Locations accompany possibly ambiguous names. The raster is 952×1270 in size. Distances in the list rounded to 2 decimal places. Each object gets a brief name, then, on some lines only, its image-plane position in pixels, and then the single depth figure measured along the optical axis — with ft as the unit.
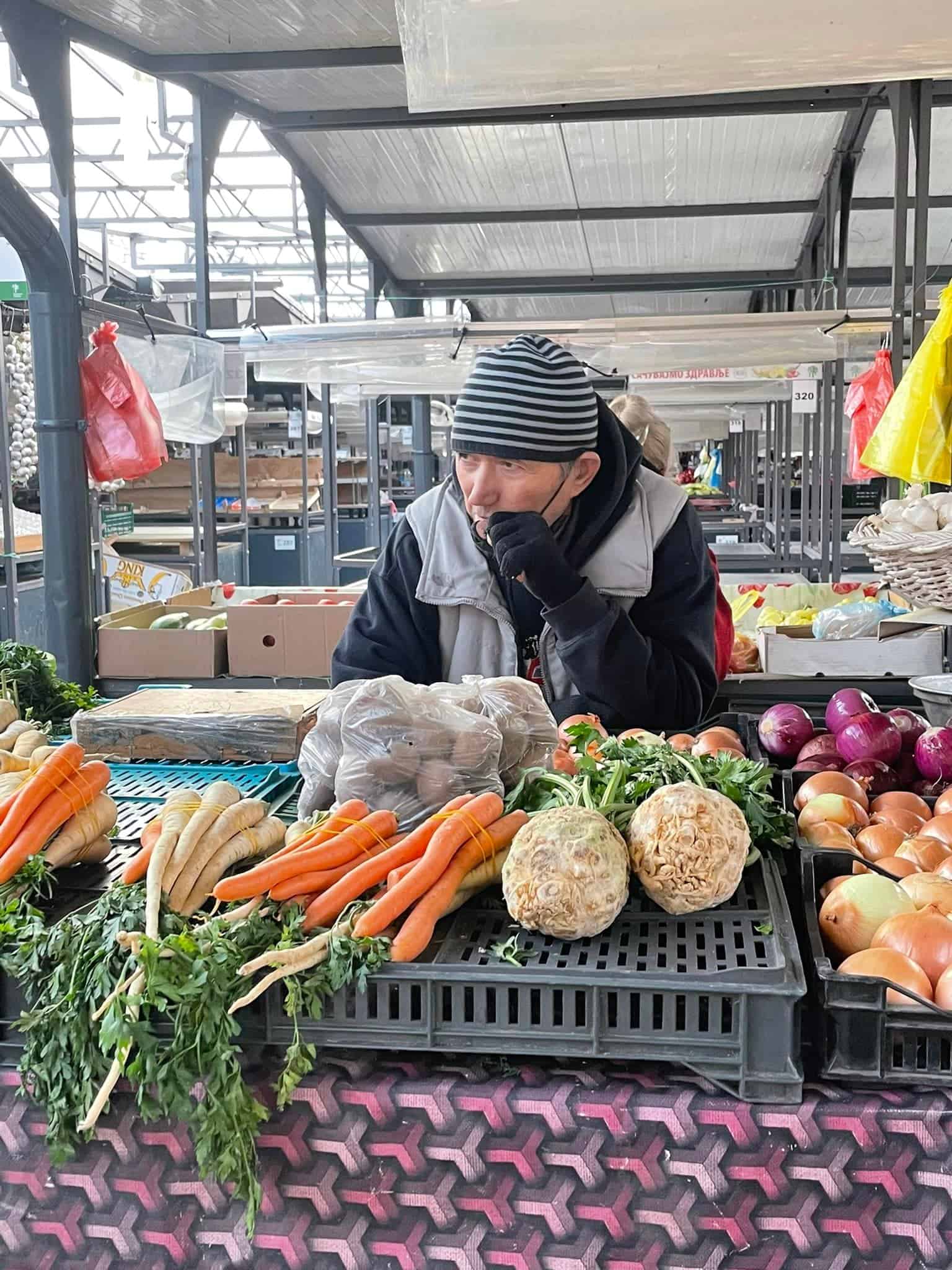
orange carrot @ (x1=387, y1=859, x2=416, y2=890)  4.70
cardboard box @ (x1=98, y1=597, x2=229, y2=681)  16.06
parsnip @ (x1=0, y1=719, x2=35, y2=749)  8.31
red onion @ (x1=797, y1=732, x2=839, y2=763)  7.89
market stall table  3.96
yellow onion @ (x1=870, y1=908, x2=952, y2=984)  4.49
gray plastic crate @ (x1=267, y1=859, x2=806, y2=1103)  4.06
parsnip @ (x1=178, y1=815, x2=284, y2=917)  4.92
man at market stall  7.55
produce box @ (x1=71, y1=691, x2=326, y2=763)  8.98
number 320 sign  22.62
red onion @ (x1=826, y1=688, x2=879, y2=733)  8.29
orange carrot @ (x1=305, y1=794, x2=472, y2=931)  4.66
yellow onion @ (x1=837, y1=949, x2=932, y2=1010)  4.32
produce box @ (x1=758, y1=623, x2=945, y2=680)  13.53
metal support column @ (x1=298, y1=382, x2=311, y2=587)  36.86
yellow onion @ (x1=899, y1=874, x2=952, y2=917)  5.01
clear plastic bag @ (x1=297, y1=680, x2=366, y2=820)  5.80
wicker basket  10.87
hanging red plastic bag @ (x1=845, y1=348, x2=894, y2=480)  20.39
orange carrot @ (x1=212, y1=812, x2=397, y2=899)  4.70
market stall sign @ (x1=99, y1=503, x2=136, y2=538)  20.45
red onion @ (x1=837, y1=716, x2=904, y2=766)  7.75
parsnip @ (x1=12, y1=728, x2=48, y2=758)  7.80
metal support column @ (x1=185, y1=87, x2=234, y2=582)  19.61
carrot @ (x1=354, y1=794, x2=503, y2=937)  4.48
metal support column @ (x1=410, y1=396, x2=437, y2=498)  37.60
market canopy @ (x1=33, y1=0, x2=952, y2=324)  15.46
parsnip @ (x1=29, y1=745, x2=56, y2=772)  6.32
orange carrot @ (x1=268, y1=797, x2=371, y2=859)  5.13
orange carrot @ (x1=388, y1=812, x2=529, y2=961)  4.40
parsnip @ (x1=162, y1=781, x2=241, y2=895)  4.88
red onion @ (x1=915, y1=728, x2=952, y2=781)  7.42
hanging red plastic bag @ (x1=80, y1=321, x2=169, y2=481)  15.60
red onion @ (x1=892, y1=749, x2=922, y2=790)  7.80
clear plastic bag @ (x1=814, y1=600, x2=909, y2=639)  14.83
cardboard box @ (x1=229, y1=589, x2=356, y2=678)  16.21
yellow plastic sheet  11.69
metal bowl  9.28
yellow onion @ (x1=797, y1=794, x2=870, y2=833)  6.16
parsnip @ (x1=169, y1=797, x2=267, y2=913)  4.83
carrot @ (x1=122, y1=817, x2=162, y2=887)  5.00
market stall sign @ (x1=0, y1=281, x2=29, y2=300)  14.67
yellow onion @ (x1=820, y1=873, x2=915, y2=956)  4.89
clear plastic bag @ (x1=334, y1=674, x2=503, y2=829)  5.57
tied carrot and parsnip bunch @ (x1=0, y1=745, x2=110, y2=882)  5.33
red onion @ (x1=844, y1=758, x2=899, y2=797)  7.36
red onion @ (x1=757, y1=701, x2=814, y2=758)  8.47
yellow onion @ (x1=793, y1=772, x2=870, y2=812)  6.54
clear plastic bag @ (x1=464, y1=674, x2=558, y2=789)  5.99
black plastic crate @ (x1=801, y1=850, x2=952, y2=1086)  4.11
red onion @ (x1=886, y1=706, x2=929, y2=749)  8.13
